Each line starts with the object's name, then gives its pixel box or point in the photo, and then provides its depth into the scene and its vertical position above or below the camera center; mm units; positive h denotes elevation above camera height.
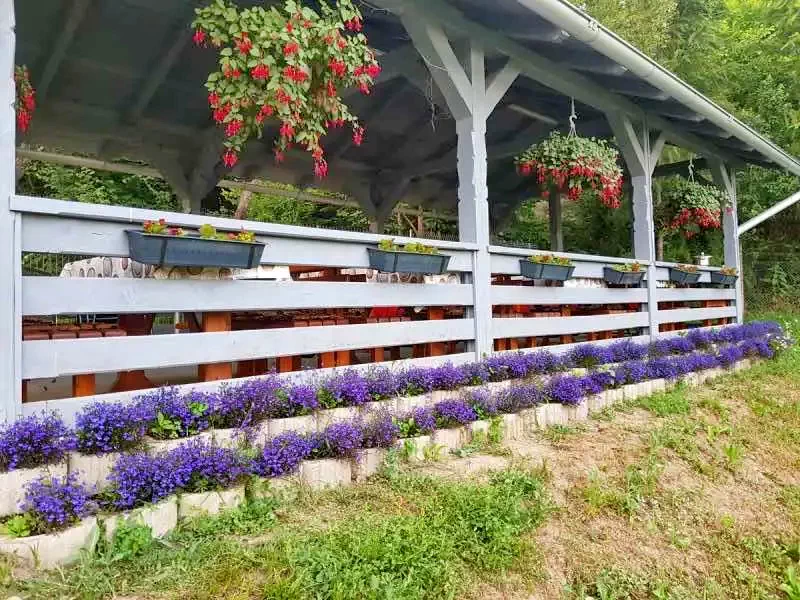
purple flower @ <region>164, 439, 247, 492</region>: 2145 -586
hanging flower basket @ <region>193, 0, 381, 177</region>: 2695 +1214
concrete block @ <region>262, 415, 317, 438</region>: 2646 -529
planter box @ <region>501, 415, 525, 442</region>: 3512 -742
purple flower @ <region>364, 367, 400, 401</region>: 3113 -395
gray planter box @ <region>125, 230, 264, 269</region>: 2307 +278
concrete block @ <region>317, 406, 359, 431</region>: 2826 -519
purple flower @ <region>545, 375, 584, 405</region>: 3895 -571
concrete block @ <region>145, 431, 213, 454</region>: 2246 -514
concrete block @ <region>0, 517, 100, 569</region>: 1754 -718
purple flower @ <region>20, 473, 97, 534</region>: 1827 -604
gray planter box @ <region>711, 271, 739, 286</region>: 6916 +325
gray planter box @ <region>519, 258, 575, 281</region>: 4160 +283
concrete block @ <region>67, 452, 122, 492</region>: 2082 -550
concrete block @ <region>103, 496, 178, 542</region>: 1955 -712
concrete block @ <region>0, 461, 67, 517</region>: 1883 -559
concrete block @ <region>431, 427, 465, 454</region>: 3127 -715
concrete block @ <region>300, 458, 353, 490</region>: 2543 -732
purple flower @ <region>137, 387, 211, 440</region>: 2324 -402
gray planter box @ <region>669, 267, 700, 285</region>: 6035 +316
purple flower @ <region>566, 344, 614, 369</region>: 4547 -393
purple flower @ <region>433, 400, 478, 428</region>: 3223 -588
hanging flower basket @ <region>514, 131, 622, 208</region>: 4574 +1163
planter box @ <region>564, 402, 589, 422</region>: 3947 -733
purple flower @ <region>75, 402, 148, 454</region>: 2109 -414
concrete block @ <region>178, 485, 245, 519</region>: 2145 -723
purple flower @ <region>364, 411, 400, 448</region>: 2816 -607
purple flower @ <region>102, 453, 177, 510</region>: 2014 -593
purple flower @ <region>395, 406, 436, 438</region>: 3080 -607
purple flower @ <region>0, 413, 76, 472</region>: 1915 -428
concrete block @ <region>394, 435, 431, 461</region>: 2943 -708
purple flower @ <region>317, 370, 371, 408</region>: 2934 -408
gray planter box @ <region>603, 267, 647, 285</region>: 5086 +278
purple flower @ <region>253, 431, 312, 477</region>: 2426 -615
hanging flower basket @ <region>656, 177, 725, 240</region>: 6374 +1135
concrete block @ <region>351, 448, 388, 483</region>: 2744 -739
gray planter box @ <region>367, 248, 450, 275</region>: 3258 +294
